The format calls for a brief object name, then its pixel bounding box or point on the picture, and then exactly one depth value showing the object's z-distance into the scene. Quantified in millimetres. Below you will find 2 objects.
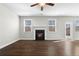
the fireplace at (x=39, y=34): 6014
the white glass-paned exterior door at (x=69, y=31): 5916
